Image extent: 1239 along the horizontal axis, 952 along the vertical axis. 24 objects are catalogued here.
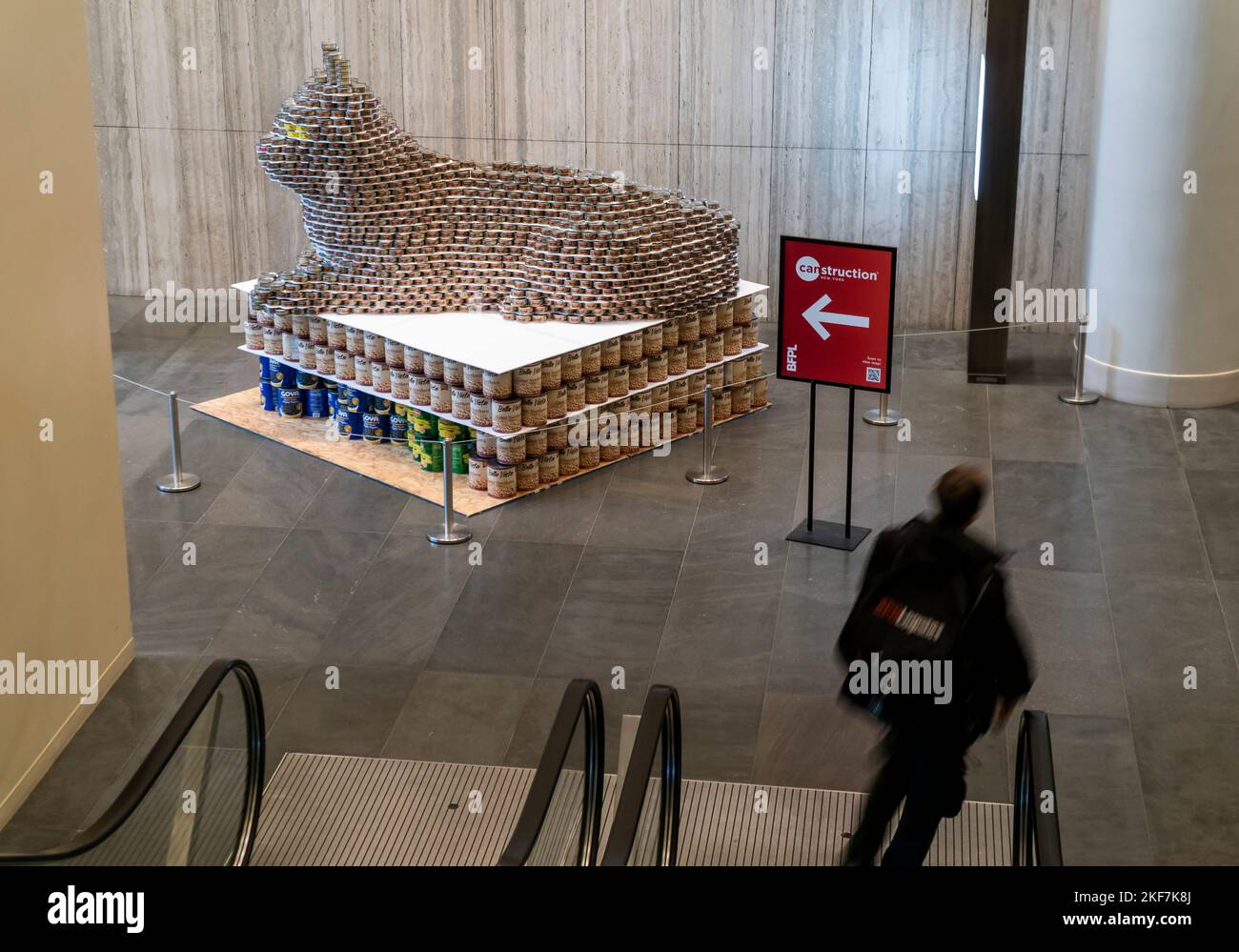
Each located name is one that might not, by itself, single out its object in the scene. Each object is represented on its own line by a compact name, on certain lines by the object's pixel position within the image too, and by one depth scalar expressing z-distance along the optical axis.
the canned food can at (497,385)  9.80
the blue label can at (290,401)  11.36
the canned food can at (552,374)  9.99
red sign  8.77
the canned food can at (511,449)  9.90
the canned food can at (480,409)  9.93
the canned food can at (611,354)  10.38
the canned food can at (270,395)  11.47
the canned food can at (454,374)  10.04
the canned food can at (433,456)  10.30
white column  10.64
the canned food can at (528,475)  10.01
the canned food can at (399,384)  10.47
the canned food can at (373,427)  10.83
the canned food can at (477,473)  10.06
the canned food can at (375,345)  10.59
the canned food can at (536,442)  10.02
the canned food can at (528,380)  9.88
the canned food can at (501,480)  9.90
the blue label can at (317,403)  11.31
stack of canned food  10.58
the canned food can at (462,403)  10.04
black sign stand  9.17
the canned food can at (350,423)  10.97
